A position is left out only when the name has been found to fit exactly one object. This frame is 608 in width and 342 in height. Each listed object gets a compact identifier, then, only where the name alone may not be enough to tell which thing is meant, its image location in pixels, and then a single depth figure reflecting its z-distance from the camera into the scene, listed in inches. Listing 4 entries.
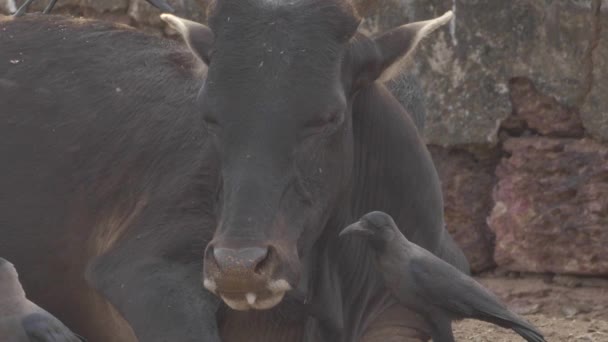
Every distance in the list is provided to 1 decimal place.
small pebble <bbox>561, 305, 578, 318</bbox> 643.1
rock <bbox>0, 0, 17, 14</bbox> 702.7
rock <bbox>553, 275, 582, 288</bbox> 655.8
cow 418.0
